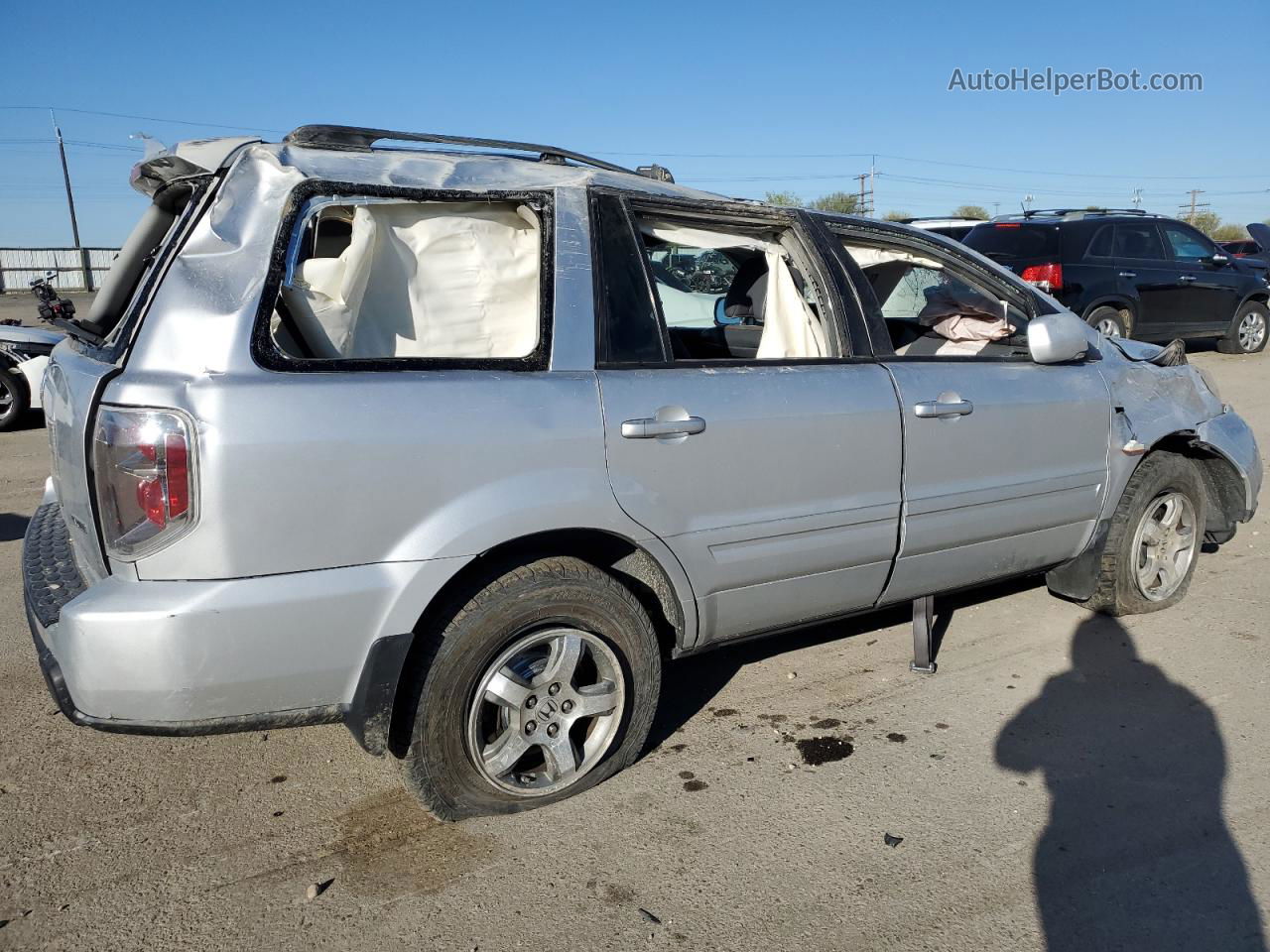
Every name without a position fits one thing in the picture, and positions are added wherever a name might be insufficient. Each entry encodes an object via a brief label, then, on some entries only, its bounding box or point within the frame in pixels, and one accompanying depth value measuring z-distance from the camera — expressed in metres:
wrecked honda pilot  2.42
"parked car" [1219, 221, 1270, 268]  17.89
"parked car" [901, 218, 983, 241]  12.07
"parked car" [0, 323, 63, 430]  9.45
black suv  11.58
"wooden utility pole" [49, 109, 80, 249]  43.47
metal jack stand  4.02
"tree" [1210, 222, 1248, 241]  62.96
